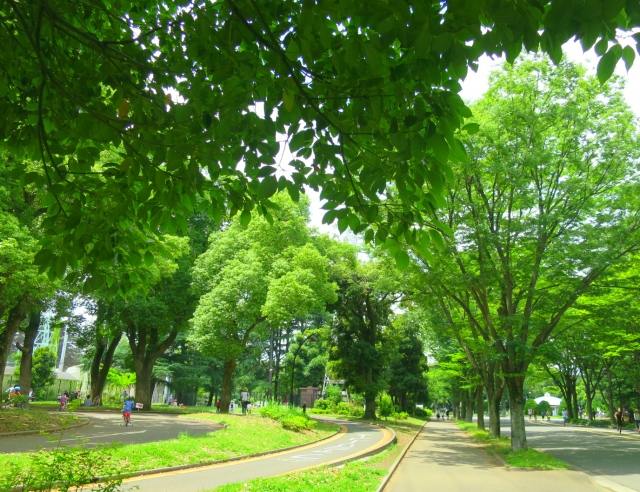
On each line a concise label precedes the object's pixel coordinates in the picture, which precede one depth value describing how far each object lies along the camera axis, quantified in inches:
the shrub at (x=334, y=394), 1855.2
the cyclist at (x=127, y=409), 777.6
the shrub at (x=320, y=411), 1699.3
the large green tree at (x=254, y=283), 979.9
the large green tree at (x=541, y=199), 594.5
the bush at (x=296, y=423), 834.8
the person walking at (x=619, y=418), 1226.0
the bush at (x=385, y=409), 1494.8
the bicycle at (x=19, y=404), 982.4
